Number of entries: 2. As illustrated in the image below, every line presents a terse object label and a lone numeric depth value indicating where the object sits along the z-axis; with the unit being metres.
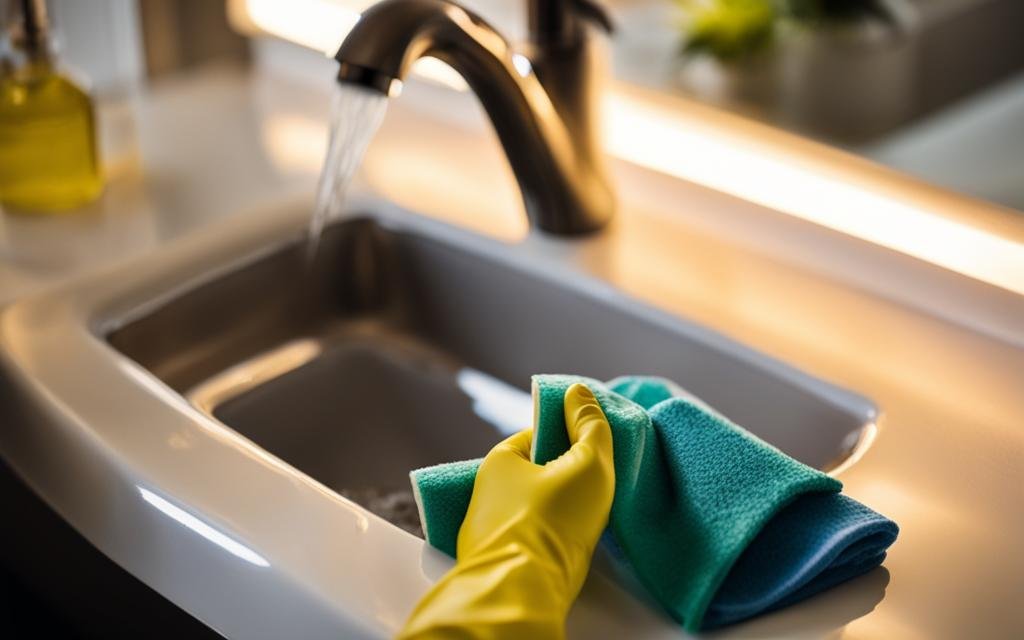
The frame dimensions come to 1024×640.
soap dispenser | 0.99
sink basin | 0.65
